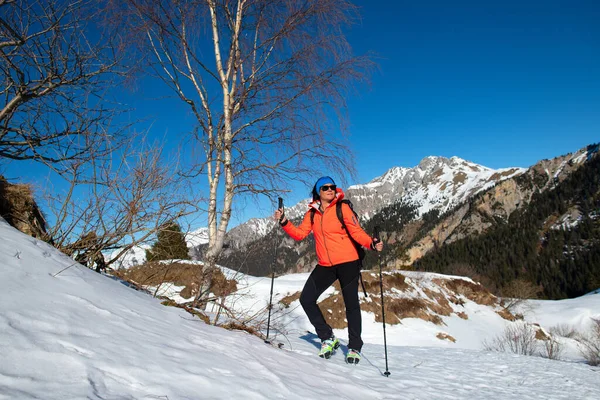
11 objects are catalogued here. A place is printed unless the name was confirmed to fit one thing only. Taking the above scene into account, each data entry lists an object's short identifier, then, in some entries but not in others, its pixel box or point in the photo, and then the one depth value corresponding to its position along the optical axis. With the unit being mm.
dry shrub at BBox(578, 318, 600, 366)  8755
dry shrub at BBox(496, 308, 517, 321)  21095
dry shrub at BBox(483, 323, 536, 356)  13431
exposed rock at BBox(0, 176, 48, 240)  4145
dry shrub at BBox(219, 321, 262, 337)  3787
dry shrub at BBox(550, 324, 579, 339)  29844
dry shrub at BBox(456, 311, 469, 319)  19188
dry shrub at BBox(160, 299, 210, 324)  3914
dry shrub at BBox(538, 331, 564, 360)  15634
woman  3908
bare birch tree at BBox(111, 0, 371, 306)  4828
